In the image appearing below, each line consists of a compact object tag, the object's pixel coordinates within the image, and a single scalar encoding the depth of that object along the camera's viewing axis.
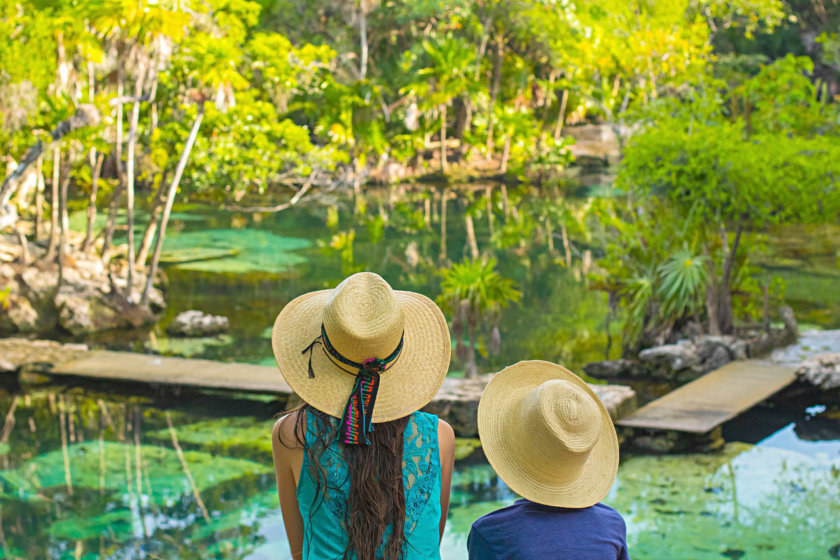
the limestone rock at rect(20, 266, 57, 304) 10.74
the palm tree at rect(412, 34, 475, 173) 24.64
